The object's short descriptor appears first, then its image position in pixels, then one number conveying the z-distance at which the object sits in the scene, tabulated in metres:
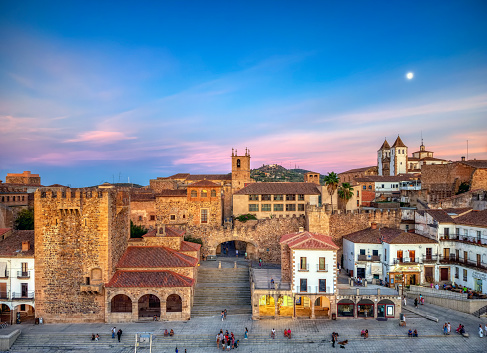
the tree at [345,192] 49.69
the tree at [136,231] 42.13
